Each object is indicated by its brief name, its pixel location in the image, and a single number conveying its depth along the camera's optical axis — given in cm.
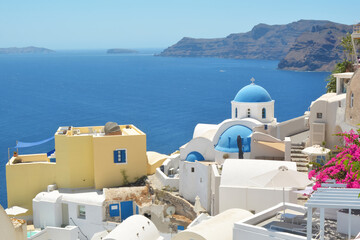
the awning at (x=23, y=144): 3534
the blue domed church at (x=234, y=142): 2736
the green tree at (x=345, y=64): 3419
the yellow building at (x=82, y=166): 3159
